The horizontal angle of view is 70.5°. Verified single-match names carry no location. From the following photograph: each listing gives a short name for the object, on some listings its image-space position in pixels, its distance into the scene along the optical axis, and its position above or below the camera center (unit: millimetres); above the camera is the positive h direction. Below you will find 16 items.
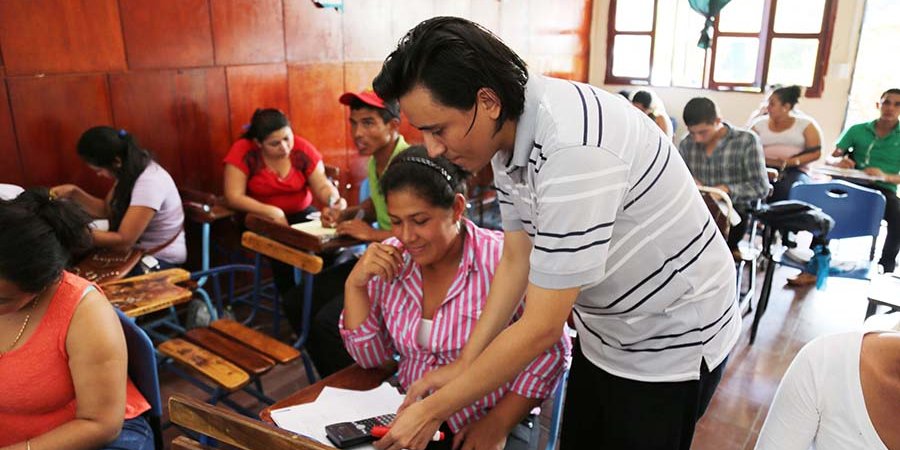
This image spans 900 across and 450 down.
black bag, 3043 -823
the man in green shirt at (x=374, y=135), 2838 -405
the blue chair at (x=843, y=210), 3264 -833
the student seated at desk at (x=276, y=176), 3309 -700
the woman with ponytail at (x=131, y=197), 2797 -681
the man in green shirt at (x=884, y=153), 4156 -761
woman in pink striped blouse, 1500 -557
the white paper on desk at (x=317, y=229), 2653 -787
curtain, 6328 +318
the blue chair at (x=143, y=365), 1479 -734
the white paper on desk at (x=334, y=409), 1305 -764
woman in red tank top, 1352 -630
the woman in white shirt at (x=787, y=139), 4668 -694
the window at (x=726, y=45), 6312 -15
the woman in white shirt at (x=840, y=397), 1009 -563
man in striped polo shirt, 939 -314
